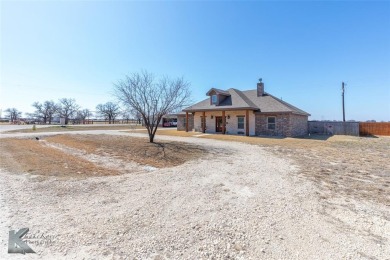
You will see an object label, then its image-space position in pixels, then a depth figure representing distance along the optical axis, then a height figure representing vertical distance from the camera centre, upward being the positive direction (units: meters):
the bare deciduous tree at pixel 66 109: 66.66 +7.02
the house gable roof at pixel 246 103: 19.77 +2.57
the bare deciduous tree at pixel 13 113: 76.00 +6.73
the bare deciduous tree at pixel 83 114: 72.22 +5.93
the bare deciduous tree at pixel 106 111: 67.69 +6.46
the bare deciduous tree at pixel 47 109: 65.25 +6.86
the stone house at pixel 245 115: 19.22 +1.21
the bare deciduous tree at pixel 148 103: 14.10 +1.79
